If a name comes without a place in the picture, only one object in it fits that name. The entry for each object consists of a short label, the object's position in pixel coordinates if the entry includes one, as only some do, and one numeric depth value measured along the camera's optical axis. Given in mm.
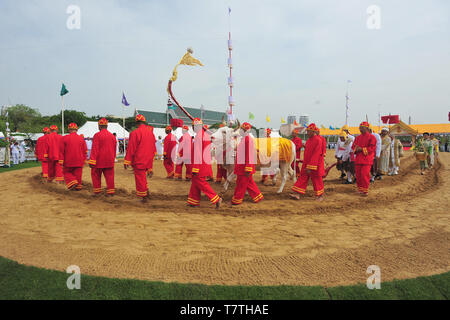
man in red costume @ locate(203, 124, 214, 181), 5569
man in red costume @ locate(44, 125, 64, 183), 8367
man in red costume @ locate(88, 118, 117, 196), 6387
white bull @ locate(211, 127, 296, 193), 6258
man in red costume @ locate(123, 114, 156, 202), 5832
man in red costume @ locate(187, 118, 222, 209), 5301
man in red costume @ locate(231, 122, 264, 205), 5605
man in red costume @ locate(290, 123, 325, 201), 6125
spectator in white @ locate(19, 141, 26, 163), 18233
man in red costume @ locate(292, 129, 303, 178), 8508
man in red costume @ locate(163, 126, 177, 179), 9742
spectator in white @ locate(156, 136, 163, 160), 19053
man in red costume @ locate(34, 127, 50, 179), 8625
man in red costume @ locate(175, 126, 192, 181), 5441
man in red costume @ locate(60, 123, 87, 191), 7215
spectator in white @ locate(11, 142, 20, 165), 16309
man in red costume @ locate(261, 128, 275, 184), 7629
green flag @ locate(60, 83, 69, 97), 12036
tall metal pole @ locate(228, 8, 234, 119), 11719
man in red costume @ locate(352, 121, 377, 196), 6852
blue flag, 18219
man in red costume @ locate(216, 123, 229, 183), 6328
